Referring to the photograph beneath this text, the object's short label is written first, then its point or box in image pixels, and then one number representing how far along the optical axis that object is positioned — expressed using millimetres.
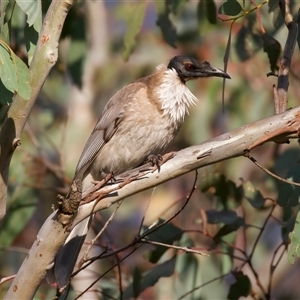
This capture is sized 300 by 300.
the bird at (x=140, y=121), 7969
